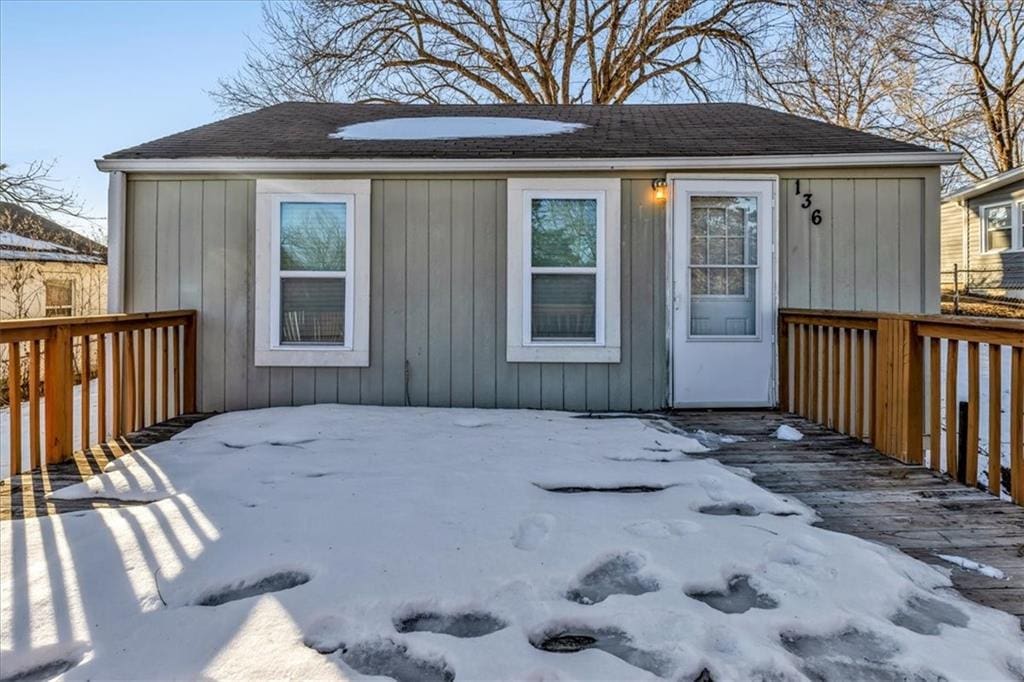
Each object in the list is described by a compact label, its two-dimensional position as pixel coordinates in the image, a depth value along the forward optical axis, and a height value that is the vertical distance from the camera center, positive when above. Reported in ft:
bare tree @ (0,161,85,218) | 28.17 +7.56
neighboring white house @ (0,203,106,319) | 33.73 +4.39
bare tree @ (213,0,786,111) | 41.27 +22.00
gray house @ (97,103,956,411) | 15.76 +1.92
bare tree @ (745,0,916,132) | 37.65 +21.23
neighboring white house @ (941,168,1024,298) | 42.57 +8.58
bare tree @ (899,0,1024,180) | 51.80 +23.72
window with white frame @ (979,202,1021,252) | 43.27 +8.82
